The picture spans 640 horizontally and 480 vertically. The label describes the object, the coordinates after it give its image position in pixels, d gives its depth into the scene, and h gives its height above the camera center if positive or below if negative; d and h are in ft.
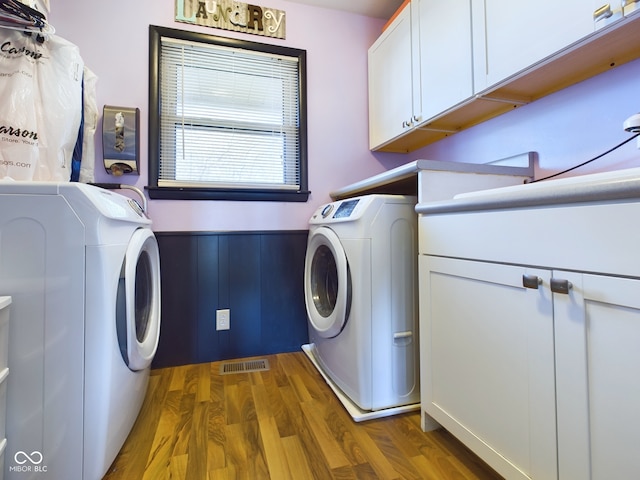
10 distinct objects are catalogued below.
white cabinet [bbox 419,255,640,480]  1.94 -0.99
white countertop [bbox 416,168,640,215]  1.85 +0.38
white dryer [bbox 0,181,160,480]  2.76 -0.75
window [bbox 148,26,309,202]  5.97 +2.73
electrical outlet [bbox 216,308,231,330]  6.16 -1.48
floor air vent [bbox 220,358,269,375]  5.68 -2.32
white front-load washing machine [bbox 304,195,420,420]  4.17 -0.80
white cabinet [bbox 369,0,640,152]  3.00 +2.35
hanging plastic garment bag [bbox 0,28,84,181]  3.45 +1.75
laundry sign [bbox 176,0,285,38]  6.08 +4.87
